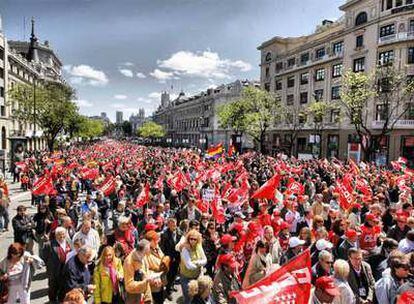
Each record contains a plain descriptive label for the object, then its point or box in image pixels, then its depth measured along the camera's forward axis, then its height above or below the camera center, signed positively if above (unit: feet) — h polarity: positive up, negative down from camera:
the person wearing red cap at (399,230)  24.26 -6.61
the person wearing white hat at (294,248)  20.62 -6.71
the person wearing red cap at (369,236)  22.75 -6.59
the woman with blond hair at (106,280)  16.47 -6.89
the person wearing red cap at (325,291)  13.98 -6.27
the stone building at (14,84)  150.30 +23.01
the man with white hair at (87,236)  22.85 -6.67
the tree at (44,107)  133.18 +10.69
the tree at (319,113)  142.31 +9.61
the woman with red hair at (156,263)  18.47 -6.88
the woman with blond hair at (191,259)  19.43 -6.97
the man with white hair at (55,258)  20.81 -7.40
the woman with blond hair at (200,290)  14.57 -6.48
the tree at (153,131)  372.79 +4.12
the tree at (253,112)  159.84 +11.40
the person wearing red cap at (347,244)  20.47 -6.38
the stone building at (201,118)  267.18 +16.13
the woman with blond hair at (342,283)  14.70 -6.34
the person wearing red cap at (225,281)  17.12 -7.25
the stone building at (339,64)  119.24 +30.39
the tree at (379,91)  102.42 +13.65
